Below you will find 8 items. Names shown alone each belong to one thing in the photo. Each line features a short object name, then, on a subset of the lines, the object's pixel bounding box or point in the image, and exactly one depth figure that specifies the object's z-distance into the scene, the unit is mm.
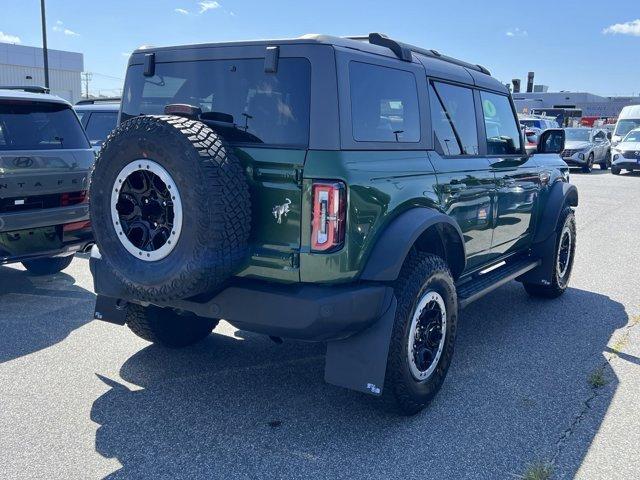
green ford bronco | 2945
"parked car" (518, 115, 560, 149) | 22431
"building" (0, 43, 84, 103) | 44906
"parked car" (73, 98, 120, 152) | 9305
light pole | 23875
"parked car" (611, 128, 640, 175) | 20406
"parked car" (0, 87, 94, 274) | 5148
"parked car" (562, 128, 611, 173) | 21859
